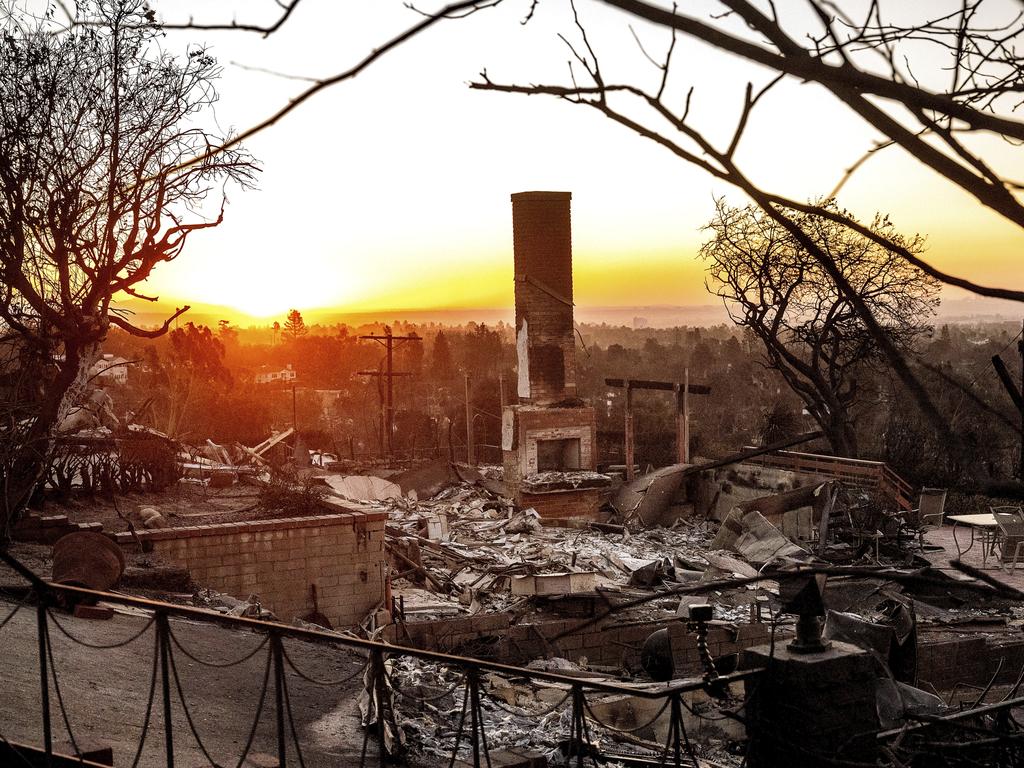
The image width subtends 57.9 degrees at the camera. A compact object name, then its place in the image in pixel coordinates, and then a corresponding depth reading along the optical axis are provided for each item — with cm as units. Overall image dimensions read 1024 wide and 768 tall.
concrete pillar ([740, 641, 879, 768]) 391
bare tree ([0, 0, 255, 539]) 1145
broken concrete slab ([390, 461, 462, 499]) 2155
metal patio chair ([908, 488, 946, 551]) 1611
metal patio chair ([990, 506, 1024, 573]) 1283
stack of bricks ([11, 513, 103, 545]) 1163
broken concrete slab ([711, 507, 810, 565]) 1580
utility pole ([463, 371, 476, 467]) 2527
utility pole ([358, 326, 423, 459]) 2433
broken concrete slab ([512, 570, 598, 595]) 1252
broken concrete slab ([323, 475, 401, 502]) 2038
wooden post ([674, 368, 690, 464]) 2102
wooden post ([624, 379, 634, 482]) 2194
